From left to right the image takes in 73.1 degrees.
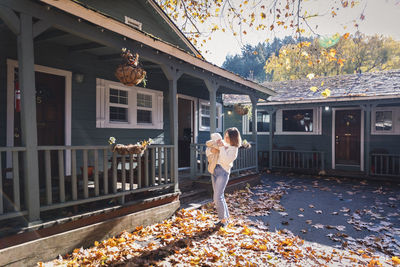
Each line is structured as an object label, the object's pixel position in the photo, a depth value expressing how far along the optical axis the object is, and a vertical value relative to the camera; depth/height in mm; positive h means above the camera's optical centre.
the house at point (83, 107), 3404 +443
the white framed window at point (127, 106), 6613 +567
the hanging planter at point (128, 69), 4766 +1028
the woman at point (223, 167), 5016 -760
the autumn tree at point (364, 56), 28688 +7490
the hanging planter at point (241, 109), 10727 +694
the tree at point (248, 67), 51062 +11518
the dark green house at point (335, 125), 11039 +37
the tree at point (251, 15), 5848 +3048
